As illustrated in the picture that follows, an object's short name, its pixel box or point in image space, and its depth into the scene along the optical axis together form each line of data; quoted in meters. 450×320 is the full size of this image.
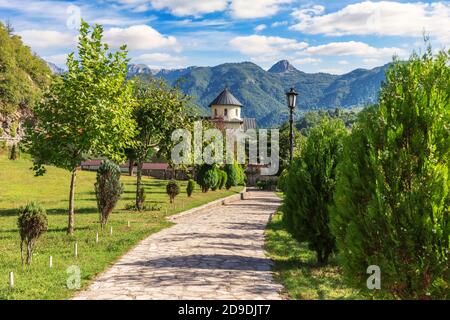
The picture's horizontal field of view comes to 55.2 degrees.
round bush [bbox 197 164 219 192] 37.78
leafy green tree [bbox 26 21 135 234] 15.62
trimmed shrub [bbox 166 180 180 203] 27.88
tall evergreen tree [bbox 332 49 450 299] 5.30
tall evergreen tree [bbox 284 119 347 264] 11.40
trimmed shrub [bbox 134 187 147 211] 24.77
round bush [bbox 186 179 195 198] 32.56
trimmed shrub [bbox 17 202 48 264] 10.66
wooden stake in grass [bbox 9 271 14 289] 8.39
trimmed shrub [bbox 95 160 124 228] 16.94
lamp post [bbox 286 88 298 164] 17.59
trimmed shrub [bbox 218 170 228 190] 41.06
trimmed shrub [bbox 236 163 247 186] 49.17
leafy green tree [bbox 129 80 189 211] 25.09
